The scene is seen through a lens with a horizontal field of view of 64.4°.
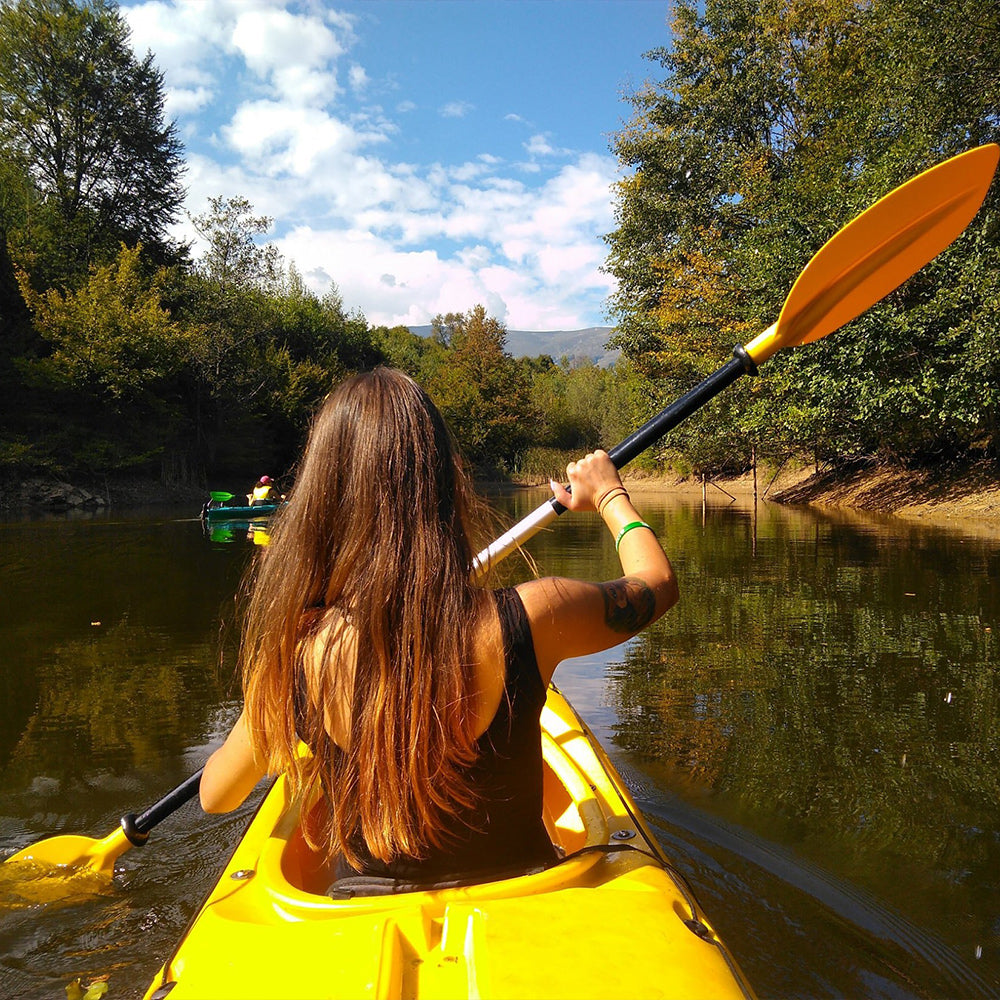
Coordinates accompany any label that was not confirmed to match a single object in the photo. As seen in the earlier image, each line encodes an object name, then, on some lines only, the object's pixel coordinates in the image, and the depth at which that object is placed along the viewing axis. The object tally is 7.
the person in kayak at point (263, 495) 16.00
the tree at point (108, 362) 21.41
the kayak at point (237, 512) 15.05
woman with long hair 1.31
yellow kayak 1.18
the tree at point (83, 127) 24.91
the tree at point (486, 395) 40.97
